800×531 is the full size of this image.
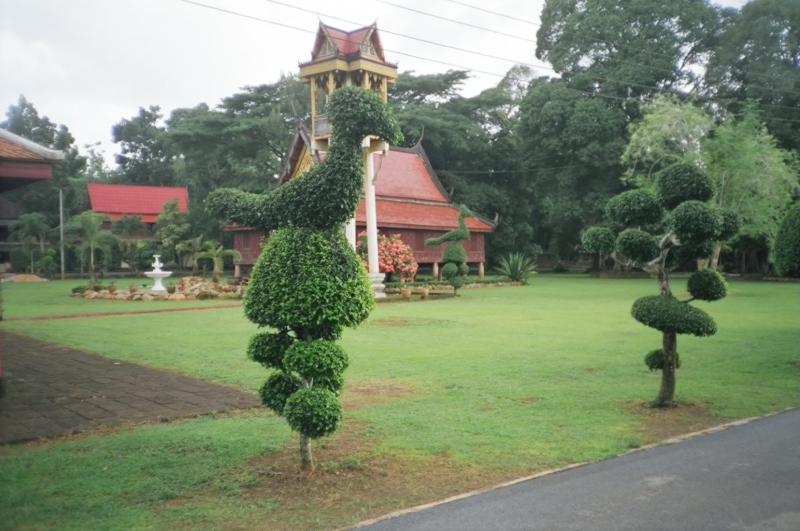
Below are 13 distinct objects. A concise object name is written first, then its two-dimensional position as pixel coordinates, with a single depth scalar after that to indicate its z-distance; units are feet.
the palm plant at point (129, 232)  127.75
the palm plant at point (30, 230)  119.44
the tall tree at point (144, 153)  164.76
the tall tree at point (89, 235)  98.27
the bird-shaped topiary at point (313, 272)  16.16
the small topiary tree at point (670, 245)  22.07
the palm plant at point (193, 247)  103.77
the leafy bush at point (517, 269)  98.99
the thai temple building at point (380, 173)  64.75
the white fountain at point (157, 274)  77.53
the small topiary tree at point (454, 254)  73.72
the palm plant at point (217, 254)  91.25
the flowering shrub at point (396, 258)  80.64
